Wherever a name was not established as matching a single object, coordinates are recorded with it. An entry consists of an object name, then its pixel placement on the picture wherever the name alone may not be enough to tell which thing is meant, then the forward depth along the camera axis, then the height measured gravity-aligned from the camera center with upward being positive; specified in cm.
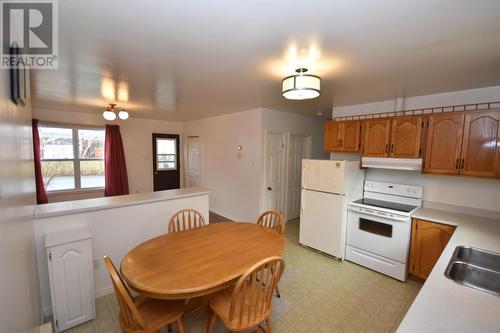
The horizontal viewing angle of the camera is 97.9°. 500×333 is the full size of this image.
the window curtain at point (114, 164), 516 -31
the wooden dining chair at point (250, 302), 141 -106
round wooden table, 138 -83
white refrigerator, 306 -66
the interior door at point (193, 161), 591 -24
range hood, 270 -9
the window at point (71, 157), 462 -16
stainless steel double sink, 154 -82
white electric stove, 263 -92
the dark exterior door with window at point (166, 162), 612 -29
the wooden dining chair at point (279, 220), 237 -77
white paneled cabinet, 182 -109
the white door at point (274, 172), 428 -36
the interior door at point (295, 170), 477 -34
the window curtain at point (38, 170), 425 -41
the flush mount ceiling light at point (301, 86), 198 +63
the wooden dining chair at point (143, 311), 128 -111
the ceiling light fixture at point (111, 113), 366 +64
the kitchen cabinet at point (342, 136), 326 +31
